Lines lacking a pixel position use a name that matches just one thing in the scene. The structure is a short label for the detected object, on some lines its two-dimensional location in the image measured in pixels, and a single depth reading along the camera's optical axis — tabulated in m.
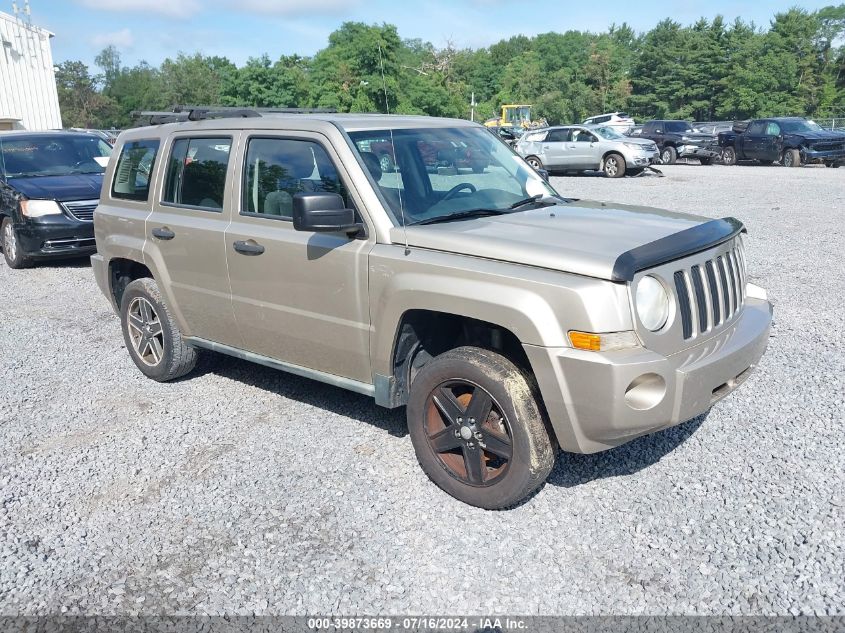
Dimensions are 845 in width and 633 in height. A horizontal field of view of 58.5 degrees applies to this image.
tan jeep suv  3.36
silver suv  23.48
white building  35.62
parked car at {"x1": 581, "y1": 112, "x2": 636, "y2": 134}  37.56
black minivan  10.11
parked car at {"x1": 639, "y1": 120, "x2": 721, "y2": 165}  28.92
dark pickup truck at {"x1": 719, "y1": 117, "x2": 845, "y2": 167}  25.73
